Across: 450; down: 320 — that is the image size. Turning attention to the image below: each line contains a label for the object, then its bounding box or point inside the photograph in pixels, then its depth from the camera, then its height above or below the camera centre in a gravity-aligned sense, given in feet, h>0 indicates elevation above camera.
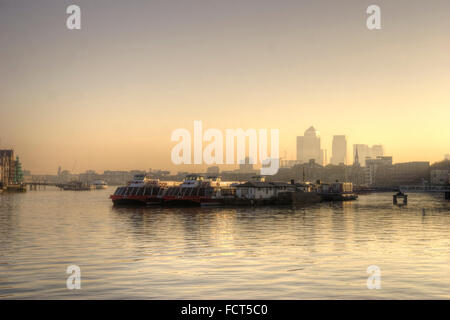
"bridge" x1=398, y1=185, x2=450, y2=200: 620.53 -29.87
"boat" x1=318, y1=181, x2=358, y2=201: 629.51 -37.07
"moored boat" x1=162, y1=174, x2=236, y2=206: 456.04 -22.98
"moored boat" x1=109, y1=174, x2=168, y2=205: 472.03 -22.13
